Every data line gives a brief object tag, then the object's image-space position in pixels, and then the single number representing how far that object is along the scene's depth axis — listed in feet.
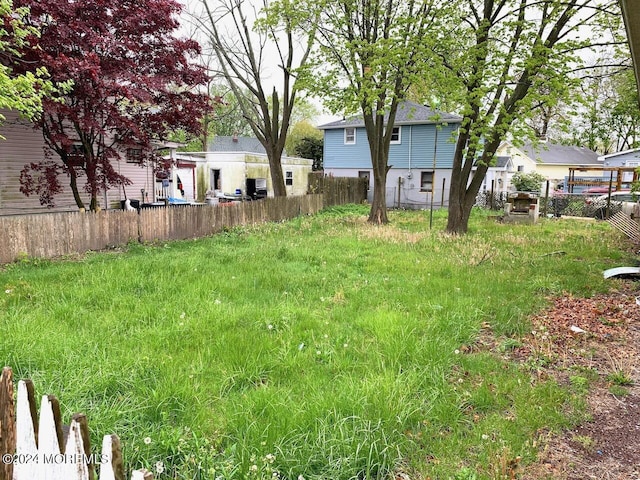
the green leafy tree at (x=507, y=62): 32.81
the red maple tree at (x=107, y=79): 30.25
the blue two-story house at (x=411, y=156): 78.12
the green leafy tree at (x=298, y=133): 143.90
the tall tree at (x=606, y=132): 114.10
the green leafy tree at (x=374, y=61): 38.11
